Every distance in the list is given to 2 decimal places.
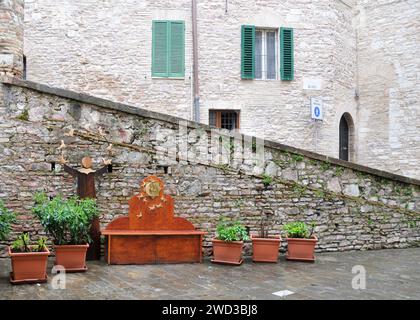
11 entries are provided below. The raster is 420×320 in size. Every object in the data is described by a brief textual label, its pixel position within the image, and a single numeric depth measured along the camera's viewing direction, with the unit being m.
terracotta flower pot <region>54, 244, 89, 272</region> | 6.57
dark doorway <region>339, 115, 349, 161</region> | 14.09
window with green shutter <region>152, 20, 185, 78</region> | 12.31
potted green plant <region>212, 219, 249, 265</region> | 7.44
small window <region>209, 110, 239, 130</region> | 12.64
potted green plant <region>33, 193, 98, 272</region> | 6.45
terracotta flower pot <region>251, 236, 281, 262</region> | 7.72
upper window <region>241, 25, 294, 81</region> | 12.62
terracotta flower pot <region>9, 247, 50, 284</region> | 5.82
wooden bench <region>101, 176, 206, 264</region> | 7.20
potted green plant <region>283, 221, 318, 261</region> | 7.89
